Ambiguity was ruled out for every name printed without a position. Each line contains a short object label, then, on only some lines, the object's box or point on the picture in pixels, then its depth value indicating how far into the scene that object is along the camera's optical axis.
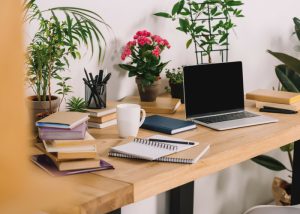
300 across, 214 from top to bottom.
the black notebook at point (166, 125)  2.41
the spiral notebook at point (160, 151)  2.06
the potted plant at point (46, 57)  2.26
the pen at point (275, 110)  2.82
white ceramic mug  2.29
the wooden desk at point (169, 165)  1.81
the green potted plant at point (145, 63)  2.78
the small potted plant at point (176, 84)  2.90
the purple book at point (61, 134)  2.02
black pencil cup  2.47
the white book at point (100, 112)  2.42
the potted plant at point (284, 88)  3.35
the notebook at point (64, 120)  2.01
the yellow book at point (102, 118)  2.43
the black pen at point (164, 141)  2.20
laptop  2.61
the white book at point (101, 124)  2.44
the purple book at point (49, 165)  1.87
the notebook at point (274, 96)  2.84
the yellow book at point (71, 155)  1.89
